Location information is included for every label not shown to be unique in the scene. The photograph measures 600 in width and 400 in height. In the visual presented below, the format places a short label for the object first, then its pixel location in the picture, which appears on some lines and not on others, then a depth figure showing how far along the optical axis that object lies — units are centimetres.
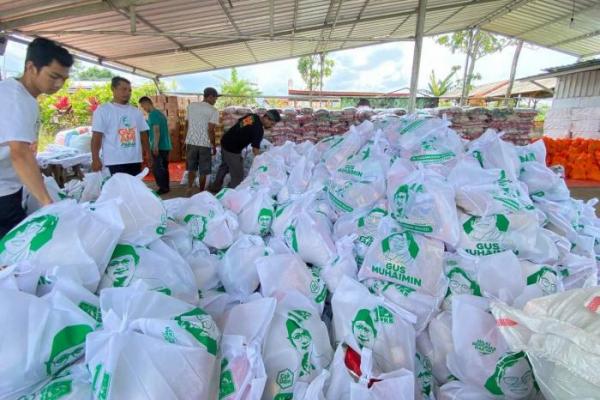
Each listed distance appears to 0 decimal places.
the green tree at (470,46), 956
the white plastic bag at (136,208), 122
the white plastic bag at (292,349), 96
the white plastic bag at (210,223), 156
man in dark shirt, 433
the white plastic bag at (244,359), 87
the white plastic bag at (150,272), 110
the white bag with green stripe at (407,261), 123
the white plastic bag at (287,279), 123
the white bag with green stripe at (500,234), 133
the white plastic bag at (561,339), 71
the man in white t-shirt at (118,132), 277
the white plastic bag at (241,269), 133
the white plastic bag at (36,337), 76
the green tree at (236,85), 1644
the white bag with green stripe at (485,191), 138
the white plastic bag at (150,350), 73
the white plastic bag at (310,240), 145
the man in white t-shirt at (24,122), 127
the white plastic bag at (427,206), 134
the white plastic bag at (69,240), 102
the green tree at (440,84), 1802
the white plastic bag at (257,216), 172
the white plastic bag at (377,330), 106
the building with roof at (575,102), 889
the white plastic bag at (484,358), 98
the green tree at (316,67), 934
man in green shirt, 478
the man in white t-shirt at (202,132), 467
